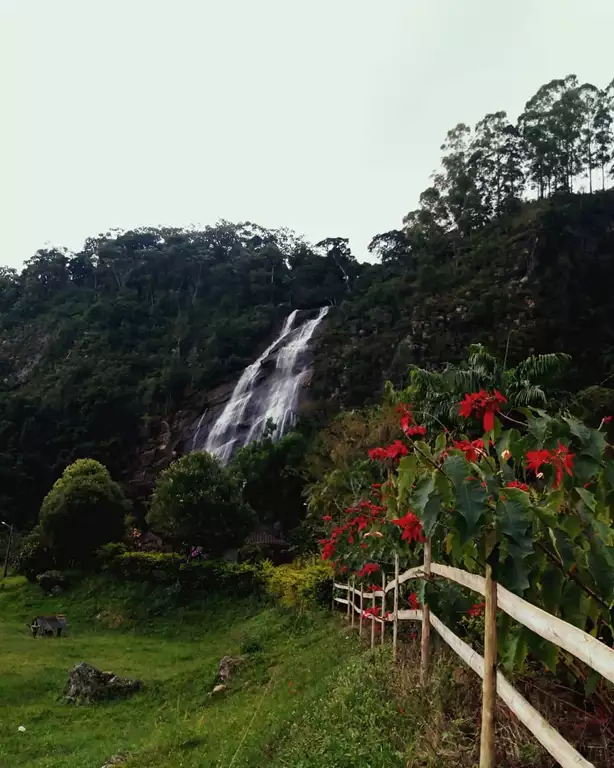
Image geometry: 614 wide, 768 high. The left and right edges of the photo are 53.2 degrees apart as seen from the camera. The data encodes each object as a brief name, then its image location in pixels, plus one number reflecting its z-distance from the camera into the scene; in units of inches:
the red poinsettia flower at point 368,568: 262.8
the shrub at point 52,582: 800.2
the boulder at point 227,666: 353.4
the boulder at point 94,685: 355.9
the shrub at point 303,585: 515.8
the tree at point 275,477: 1012.5
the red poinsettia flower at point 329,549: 359.6
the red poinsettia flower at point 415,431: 137.1
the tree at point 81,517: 874.8
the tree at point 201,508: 785.6
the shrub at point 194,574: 698.0
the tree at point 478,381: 486.0
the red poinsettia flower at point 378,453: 168.1
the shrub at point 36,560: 883.4
